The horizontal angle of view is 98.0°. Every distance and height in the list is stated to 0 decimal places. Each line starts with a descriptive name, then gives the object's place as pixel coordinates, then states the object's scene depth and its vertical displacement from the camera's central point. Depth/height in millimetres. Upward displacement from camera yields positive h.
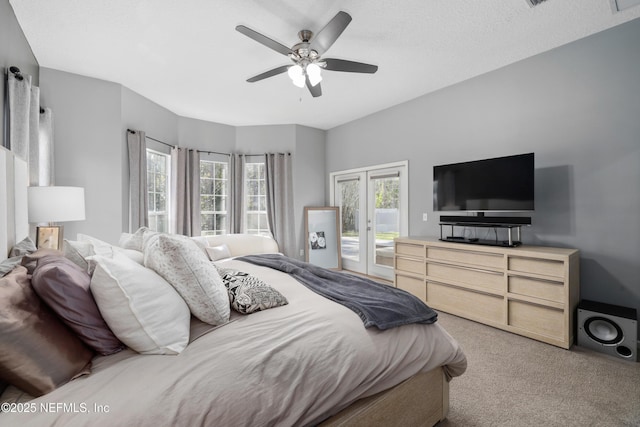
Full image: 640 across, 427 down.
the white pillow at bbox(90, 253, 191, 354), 1026 -366
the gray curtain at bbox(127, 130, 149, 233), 3680 +432
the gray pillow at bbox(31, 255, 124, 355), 932 -307
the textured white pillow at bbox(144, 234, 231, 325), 1264 -302
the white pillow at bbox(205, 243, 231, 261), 3854 -569
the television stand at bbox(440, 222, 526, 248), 2763 -328
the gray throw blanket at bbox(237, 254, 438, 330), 1379 -498
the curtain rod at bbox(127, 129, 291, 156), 4185 +1085
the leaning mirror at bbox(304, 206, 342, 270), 5270 -486
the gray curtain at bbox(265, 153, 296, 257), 5141 +248
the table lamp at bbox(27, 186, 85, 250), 2309 +46
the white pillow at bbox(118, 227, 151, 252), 2117 -225
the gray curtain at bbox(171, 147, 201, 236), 4531 +354
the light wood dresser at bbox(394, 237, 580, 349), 2412 -754
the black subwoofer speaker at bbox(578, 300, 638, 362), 2172 -989
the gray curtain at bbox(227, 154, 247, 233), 5090 +254
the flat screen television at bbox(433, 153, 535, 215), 2750 +268
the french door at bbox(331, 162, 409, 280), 4398 -43
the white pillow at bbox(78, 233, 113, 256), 1408 -185
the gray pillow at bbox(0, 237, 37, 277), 1134 -211
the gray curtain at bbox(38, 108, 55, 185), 2854 +689
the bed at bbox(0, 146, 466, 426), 803 -568
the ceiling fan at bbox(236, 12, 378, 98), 2037 +1310
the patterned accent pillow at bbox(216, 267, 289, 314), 1440 -452
